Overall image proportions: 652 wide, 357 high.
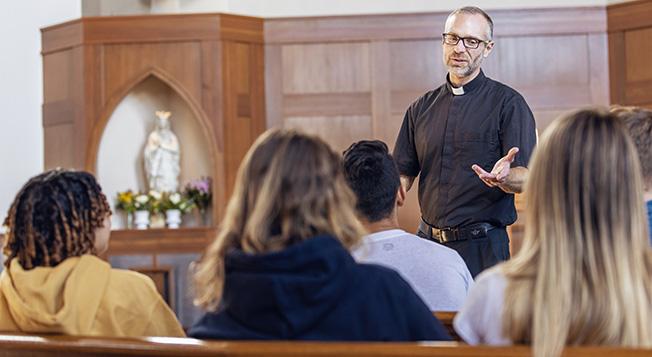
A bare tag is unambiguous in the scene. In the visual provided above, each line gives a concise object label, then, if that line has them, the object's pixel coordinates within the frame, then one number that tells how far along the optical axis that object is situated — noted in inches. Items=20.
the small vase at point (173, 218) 333.1
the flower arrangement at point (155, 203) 335.3
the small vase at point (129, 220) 339.6
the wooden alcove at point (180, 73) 333.1
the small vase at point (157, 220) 336.0
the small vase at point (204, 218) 338.3
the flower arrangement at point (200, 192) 335.3
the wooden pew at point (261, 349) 75.1
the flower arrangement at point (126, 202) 335.9
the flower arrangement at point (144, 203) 335.6
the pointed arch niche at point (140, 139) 344.8
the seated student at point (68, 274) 106.9
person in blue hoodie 86.0
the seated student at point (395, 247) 132.8
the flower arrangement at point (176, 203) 333.7
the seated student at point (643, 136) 119.3
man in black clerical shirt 174.7
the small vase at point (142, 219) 333.7
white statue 340.8
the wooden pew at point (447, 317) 113.4
